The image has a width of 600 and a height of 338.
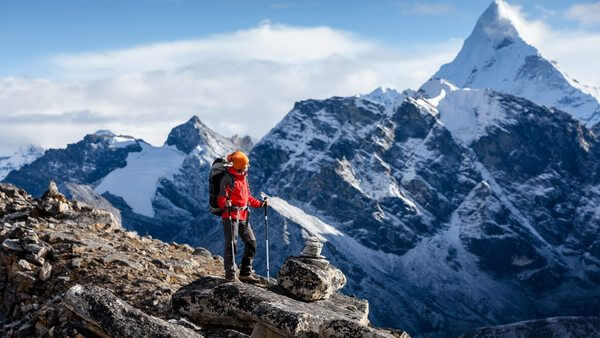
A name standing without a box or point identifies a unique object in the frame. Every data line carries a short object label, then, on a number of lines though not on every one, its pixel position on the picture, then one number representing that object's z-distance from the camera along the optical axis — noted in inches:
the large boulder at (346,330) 700.0
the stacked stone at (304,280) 869.8
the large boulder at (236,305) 784.3
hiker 929.5
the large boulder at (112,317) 685.3
